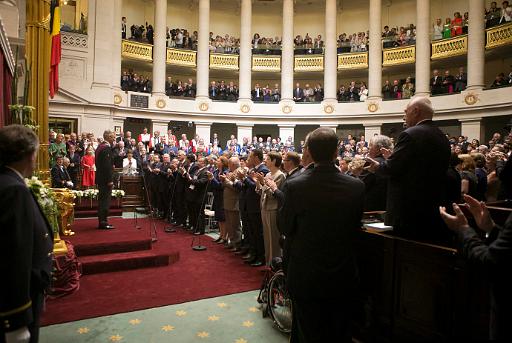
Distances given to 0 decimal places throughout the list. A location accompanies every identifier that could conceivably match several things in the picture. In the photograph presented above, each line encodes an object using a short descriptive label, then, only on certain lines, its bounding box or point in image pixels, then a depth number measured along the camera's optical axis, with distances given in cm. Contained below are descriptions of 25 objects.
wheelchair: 369
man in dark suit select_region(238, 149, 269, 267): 615
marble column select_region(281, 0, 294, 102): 2236
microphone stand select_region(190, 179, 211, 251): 703
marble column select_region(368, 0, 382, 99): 2114
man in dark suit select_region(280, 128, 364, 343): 211
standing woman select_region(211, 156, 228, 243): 759
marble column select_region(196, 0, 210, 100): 2191
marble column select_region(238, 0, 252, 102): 2236
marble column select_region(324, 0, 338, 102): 2212
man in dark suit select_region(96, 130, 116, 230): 730
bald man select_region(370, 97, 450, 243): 263
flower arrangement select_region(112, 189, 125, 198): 956
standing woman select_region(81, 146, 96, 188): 1062
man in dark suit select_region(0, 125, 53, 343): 170
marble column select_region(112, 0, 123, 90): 1928
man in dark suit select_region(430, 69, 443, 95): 1953
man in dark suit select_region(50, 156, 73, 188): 888
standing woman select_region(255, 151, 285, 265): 537
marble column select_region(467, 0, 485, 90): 1806
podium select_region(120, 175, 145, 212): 1174
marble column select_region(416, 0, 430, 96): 1977
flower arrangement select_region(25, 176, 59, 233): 363
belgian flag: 632
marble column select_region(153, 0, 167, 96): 2111
